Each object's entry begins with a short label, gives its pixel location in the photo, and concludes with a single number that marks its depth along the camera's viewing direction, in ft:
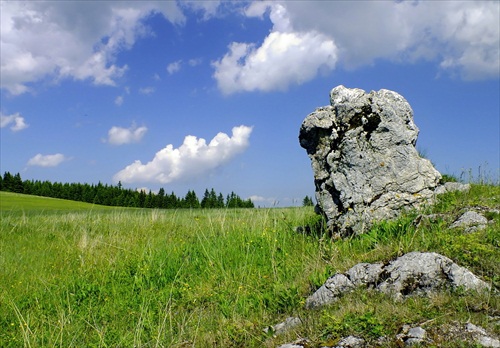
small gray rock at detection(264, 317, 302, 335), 17.47
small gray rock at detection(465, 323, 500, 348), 13.42
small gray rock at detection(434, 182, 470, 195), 30.62
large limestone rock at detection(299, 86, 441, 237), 28.32
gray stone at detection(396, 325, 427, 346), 14.14
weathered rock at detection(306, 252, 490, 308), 18.19
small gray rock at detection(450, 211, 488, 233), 23.21
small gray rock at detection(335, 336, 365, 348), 14.60
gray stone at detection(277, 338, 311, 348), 15.34
